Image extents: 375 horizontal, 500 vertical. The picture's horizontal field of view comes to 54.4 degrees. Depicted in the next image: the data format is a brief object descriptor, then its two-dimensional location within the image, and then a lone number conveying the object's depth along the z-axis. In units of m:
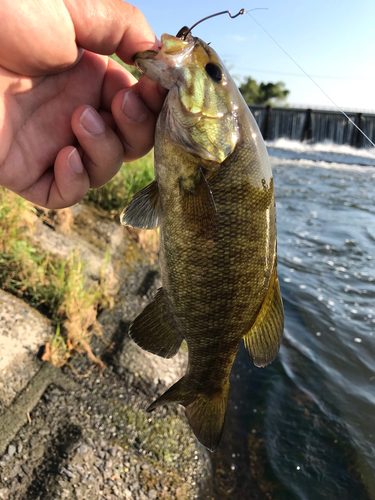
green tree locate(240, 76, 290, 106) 44.72
